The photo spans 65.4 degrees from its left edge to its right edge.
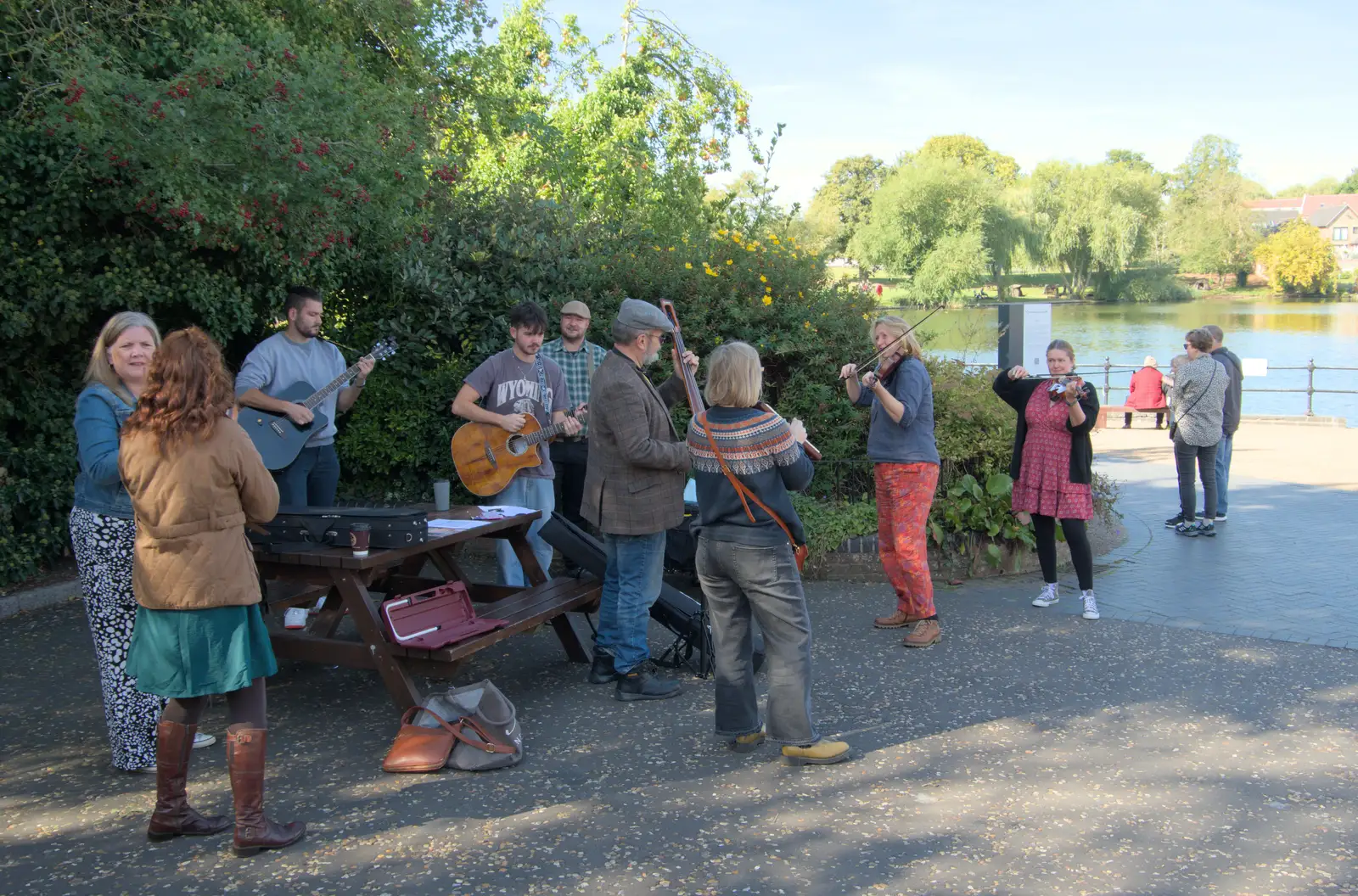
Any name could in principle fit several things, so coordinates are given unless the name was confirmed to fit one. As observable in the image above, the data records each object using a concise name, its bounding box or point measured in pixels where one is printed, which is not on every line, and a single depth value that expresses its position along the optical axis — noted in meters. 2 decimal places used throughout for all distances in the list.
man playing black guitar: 5.87
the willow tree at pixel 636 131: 16.33
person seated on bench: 18.00
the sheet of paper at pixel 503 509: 5.61
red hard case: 4.58
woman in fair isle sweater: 4.27
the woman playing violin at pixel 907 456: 5.93
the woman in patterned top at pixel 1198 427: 9.15
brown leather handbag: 4.23
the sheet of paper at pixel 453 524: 5.11
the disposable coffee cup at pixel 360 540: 4.55
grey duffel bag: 4.26
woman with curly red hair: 3.46
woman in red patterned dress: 6.22
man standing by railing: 9.55
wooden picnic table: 4.54
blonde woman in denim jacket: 4.03
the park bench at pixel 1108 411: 18.62
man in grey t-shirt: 6.20
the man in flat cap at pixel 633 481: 4.90
